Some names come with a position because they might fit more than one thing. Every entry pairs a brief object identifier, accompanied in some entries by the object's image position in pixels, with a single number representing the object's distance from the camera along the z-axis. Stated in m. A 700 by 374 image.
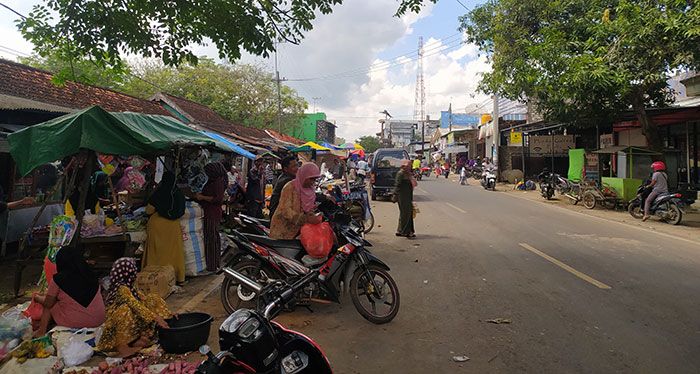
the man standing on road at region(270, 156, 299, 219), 6.89
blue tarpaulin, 8.08
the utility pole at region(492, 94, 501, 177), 26.36
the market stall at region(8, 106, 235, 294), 4.73
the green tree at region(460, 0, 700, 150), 11.43
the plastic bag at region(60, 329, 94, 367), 3.60
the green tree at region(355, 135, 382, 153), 96.76
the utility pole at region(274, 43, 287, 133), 34.07
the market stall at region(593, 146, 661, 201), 13.77
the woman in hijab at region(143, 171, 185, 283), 5.81
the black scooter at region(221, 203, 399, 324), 4.54
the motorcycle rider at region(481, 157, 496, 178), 25.78
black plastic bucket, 3.80
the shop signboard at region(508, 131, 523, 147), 24.81
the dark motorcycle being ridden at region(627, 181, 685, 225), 11.23
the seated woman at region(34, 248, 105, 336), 3.87
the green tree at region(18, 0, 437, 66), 5.05
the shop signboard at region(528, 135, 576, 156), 21.98
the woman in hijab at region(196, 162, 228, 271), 6.62
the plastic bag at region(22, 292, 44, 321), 4.21
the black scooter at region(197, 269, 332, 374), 2.24
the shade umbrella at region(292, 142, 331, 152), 16.44
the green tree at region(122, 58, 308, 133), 30.22
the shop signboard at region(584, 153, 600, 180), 17.14
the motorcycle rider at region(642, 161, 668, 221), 11.50
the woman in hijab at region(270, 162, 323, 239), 4.91
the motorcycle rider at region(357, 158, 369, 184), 21.62
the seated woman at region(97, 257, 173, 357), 3.77
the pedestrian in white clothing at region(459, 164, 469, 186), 28.97
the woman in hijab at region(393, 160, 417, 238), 9.16
